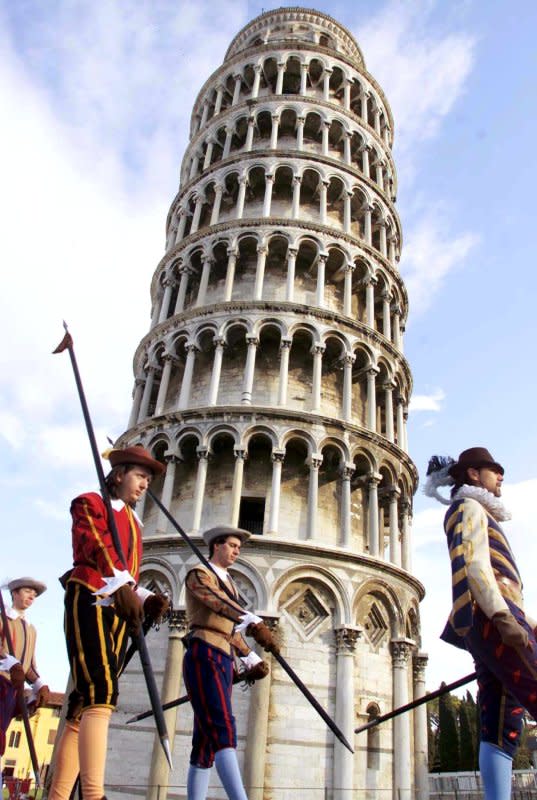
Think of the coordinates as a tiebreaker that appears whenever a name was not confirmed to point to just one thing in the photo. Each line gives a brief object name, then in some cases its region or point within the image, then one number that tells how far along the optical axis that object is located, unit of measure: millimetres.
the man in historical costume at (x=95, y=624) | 3725
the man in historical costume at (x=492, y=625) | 3963
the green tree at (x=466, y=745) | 34500
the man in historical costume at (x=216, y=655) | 4715
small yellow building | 53512
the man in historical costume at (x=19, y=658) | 6527
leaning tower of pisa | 15812
